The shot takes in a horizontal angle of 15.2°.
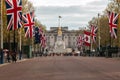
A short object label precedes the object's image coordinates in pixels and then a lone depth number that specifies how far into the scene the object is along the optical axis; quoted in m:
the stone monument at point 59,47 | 167.00
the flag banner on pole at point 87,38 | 98.36
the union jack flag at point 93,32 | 88.36
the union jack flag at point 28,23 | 63.72
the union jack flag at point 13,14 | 49.50
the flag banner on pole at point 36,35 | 84.57
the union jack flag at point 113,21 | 65.81
